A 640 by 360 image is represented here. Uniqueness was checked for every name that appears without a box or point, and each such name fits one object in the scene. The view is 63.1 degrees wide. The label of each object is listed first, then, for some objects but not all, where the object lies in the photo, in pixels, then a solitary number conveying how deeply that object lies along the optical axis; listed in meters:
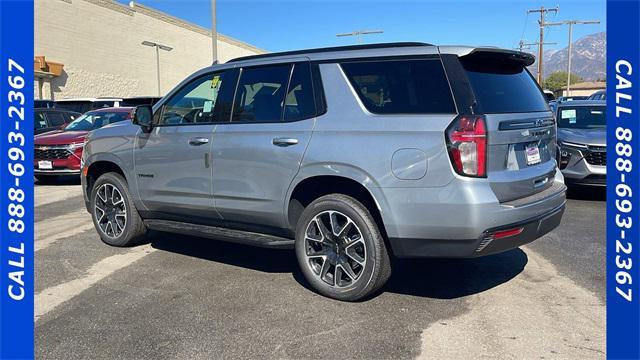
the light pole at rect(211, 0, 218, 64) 19.09
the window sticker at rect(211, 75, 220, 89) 5.07
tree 99.35
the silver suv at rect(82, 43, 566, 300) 3.62
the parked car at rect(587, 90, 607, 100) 21.54
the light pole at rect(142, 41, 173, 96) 35.44
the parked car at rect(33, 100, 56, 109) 19.10
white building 26.89
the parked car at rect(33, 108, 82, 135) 13.33
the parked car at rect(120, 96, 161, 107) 16.95
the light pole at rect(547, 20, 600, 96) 51.92
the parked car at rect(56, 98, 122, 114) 18.49
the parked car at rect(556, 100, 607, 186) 7.94
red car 10.62
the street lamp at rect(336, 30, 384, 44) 53.25
